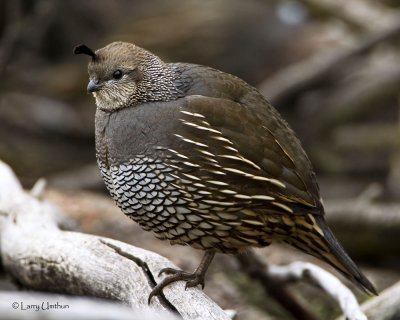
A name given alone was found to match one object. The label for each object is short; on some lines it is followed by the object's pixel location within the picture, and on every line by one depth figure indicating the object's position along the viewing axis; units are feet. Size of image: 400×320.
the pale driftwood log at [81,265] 30.17
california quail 31.78
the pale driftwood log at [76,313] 17.85
